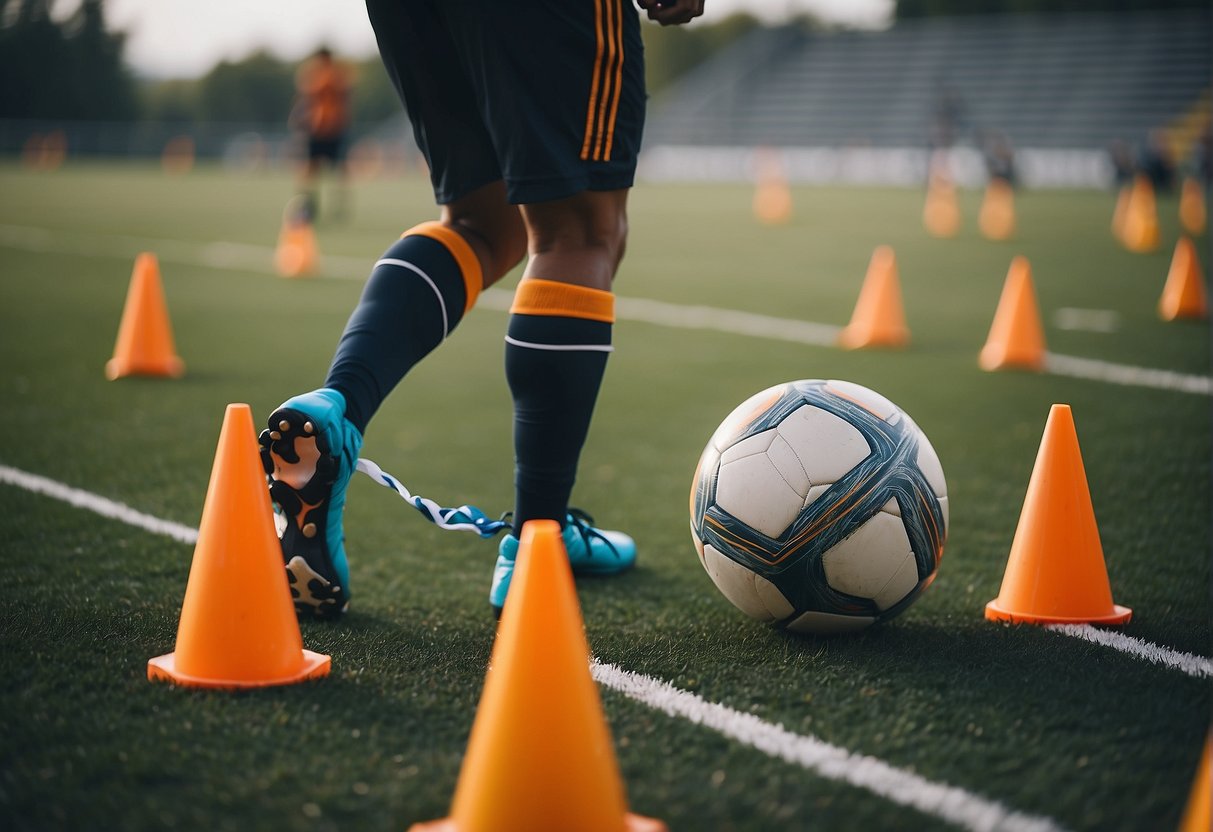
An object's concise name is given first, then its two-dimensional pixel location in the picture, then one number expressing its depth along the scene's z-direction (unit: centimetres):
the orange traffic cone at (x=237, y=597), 206
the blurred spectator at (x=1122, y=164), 2458
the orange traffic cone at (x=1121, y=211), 1567
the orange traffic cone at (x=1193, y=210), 1684
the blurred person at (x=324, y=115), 1549
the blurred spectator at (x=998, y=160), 2397
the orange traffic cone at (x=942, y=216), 1624
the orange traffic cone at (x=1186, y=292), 802
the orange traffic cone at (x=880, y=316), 704
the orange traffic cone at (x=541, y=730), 151
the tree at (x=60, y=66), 5547
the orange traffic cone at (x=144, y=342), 570
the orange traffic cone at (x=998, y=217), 1564
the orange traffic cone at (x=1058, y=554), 254
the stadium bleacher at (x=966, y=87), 4031
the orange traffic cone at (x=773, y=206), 1841
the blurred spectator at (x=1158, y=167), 2548
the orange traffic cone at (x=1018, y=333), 628
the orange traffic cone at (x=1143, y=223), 1383
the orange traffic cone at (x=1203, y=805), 138
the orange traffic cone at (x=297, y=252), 1046
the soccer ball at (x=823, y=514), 237
